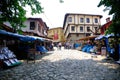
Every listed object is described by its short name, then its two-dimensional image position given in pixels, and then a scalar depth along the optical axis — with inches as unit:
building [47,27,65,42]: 1588.2
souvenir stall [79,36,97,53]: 499.2
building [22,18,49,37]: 629.3
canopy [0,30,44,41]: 283.9
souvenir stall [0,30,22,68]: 203.1
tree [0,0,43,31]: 180.8
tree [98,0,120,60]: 166.9
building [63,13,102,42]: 970.5
